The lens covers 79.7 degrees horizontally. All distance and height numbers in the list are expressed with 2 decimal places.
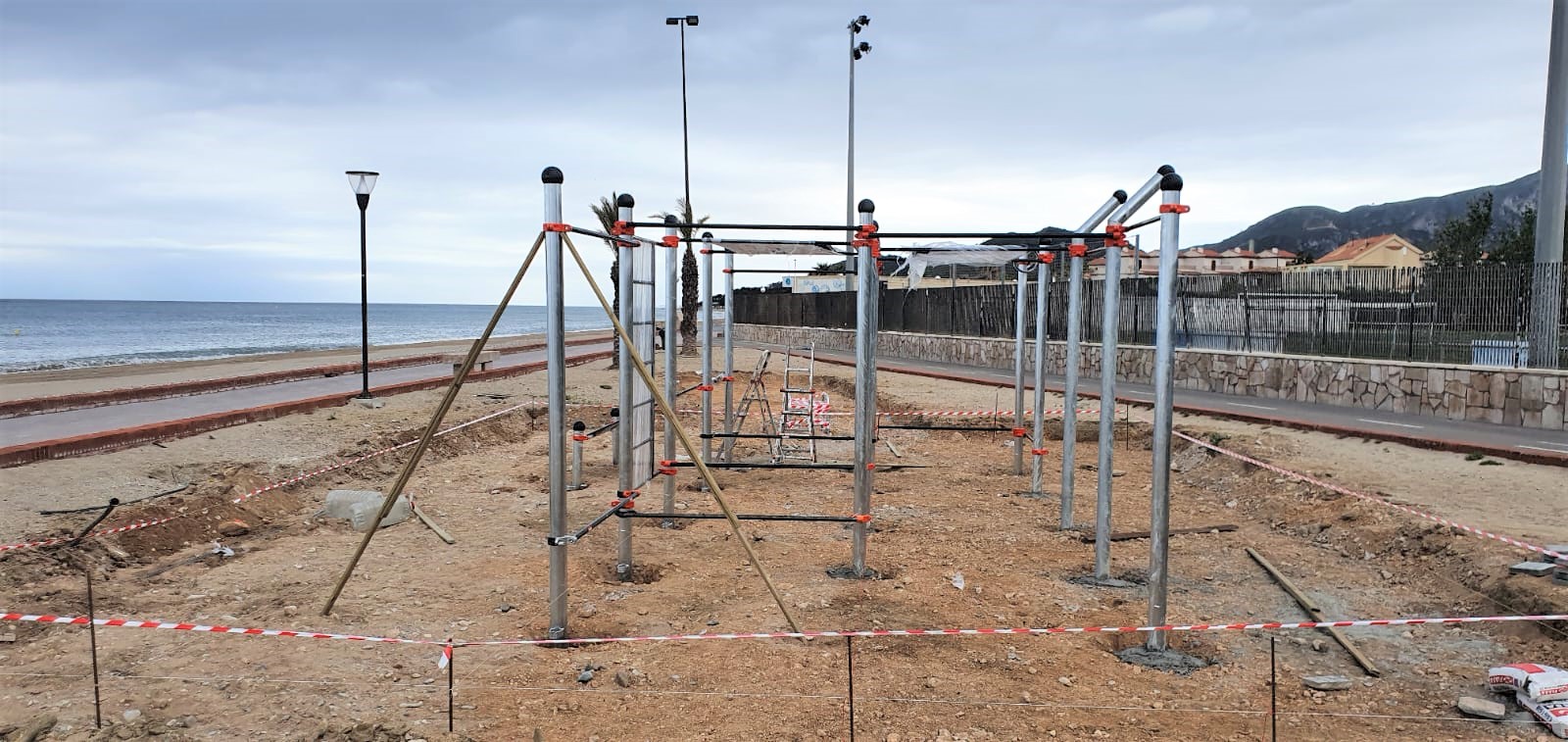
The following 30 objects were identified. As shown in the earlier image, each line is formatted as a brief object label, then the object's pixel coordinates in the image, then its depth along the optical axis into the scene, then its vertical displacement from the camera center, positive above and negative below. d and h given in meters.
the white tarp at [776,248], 9.86 +0.72
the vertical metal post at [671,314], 7.80 +0.00
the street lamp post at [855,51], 35.16 +9.94
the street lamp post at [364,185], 15.80 +2.11
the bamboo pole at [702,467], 5.27 -0.87
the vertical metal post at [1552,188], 14.09 +2.09
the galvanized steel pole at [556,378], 5.46 -0.39
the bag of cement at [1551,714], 4.34 -1.84
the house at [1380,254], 69.26 +5.09
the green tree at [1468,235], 38.34 +3.61
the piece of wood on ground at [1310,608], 5.22 -1.91
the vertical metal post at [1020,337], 10.50 -0.23
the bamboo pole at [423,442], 5.61 -0.81
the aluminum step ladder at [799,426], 11.01 -1.56
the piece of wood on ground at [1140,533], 8.23 -1.93
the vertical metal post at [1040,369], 9.35 -0.53
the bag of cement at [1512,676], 4.65 -1.78
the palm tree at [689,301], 33.11 +0.47
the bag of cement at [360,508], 8.36 -1.79
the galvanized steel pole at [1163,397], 5.21 -0.44
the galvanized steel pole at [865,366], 6.51 -0.36
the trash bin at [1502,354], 14.36 -0.50
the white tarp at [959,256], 7.81 +0.55
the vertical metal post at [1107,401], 6.46 -0.58
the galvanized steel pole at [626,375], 6.66 -0.45
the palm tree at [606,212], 28.44 +3.07
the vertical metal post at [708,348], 9.79 -0.36
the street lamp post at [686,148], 30.71 +5.41
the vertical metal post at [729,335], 10.80 -0.26
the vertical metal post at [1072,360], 7.71 -0.35
